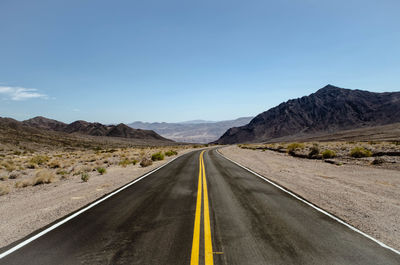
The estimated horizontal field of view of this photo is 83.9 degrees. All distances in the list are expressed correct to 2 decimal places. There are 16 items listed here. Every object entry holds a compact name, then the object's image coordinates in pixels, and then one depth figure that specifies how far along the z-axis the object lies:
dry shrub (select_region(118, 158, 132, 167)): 18.75
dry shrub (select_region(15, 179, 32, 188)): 11.33
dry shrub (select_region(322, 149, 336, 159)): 20.76
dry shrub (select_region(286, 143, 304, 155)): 27.62
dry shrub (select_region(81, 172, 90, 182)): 11.89
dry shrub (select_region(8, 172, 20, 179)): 14.72
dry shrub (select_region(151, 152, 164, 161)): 24.72
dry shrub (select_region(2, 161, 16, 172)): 17.14
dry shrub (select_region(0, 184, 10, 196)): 9.74
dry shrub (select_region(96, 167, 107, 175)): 14.46
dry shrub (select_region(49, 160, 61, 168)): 19.28
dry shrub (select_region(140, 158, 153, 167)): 18.53
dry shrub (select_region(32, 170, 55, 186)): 12.00
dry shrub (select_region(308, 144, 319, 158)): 22.90
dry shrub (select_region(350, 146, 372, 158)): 18.96
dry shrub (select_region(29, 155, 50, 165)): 21.06
